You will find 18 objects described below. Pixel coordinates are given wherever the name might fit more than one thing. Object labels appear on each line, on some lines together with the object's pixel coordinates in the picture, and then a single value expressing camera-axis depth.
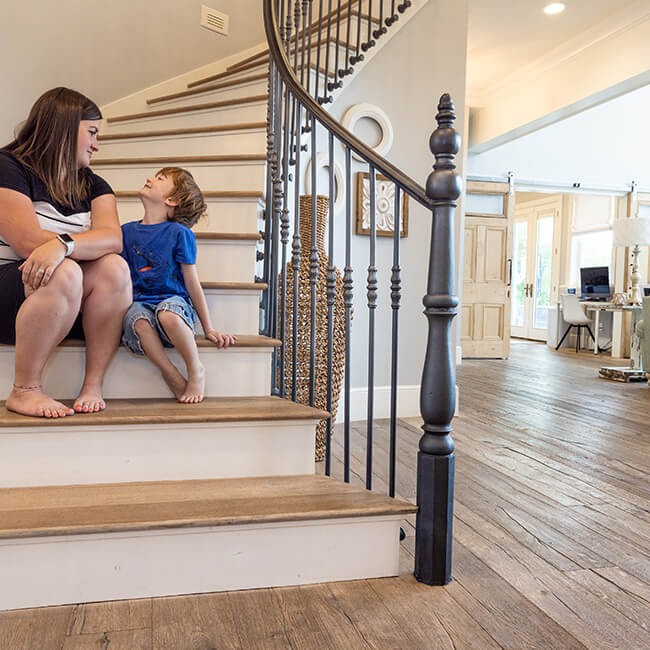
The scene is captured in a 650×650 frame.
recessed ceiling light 5.18
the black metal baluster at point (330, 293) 1.75
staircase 1.35
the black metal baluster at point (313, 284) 1.82
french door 10.59
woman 1.57
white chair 8.51
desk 5.86
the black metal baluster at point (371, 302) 1.65
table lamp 6.43
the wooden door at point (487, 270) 7.72
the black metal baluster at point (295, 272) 1.94
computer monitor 8.41
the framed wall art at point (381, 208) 3.50
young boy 1.78
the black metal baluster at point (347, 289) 1.70
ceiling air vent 4.25
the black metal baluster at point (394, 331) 1.59
